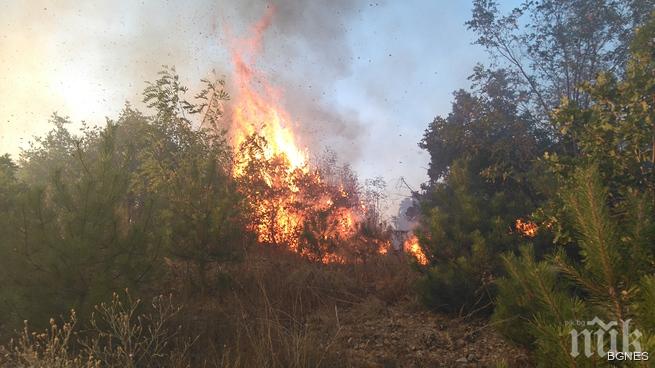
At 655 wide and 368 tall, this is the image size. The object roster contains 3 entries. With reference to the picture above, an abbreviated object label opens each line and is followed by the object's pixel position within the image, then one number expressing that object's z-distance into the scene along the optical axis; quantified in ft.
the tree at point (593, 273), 6.91
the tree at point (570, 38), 41.70
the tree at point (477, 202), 26.50
